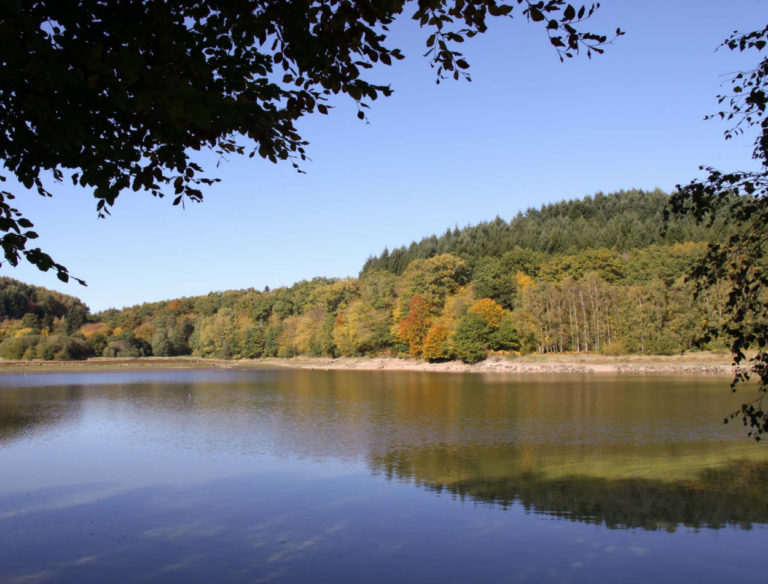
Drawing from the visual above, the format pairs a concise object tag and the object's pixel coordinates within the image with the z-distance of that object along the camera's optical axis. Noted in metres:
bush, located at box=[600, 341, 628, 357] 64.81
